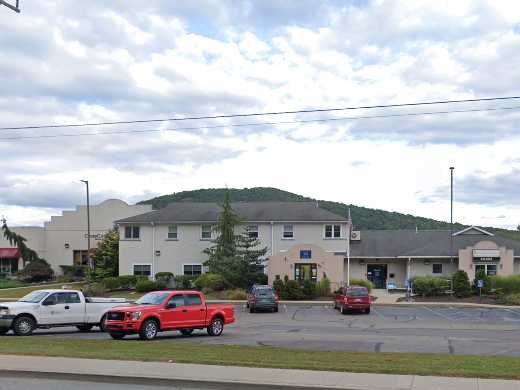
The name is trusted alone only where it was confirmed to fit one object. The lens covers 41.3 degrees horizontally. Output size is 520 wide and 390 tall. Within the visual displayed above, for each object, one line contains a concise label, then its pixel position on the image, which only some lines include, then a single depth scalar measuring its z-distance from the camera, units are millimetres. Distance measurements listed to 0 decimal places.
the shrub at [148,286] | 52844
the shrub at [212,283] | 50969
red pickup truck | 21297
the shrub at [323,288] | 48906
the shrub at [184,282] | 54078
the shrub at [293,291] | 47594
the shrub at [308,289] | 47844
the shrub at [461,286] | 47531
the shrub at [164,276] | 56125
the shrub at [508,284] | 48062
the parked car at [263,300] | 38250
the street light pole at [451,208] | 50194
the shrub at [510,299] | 44397
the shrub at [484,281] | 47875
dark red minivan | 37156
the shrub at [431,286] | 48312
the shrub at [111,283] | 53938
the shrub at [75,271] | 68625
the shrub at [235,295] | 48000
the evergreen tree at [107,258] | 61031
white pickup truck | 22938
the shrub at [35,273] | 66500
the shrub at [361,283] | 50688
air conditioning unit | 60562
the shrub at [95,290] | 51600
